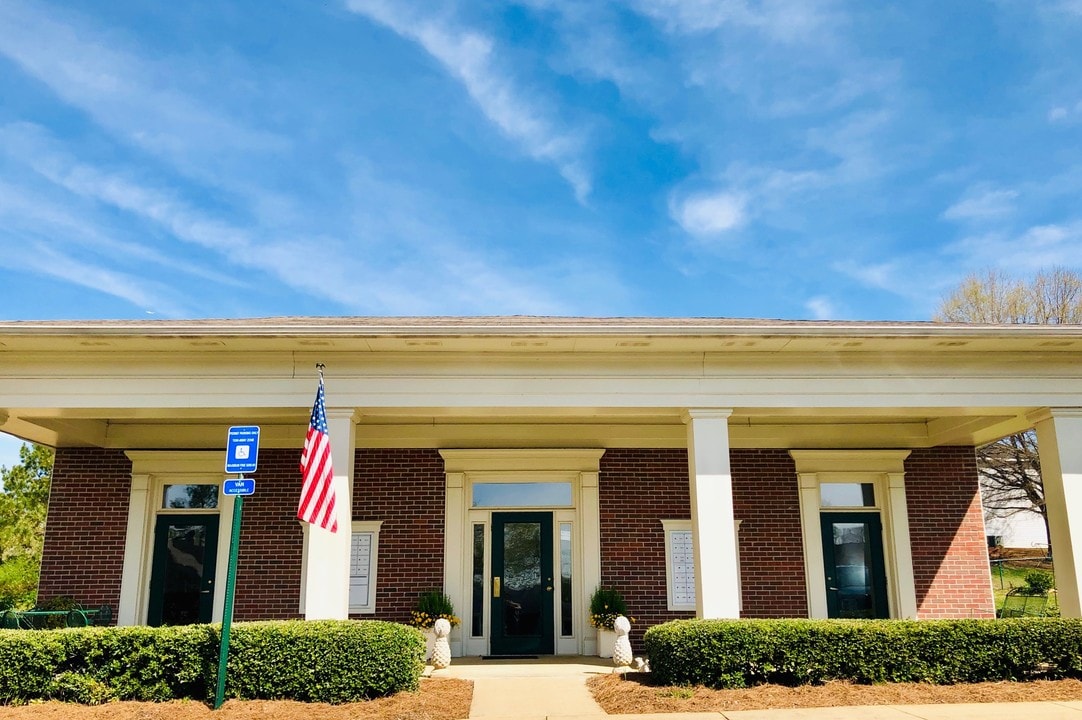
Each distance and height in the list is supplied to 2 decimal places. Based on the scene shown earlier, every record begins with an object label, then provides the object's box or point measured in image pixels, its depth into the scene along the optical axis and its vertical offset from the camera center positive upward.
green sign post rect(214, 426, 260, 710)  7.80 +0.65
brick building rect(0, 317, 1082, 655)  11.19 +0.63
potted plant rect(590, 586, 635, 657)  11.61 -0.87
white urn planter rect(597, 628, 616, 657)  11.68 -1.26
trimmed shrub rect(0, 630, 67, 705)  8.00 -1.05
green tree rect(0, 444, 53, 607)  18.86 +0.86
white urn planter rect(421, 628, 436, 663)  11.41 -1.19
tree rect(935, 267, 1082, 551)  25.14 +7.01
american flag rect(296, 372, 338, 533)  8.61 +0.75
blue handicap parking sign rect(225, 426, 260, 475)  8.08 +0.98
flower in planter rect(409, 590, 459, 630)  11.55 -0.82
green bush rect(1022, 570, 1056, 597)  21.09 -0.88
